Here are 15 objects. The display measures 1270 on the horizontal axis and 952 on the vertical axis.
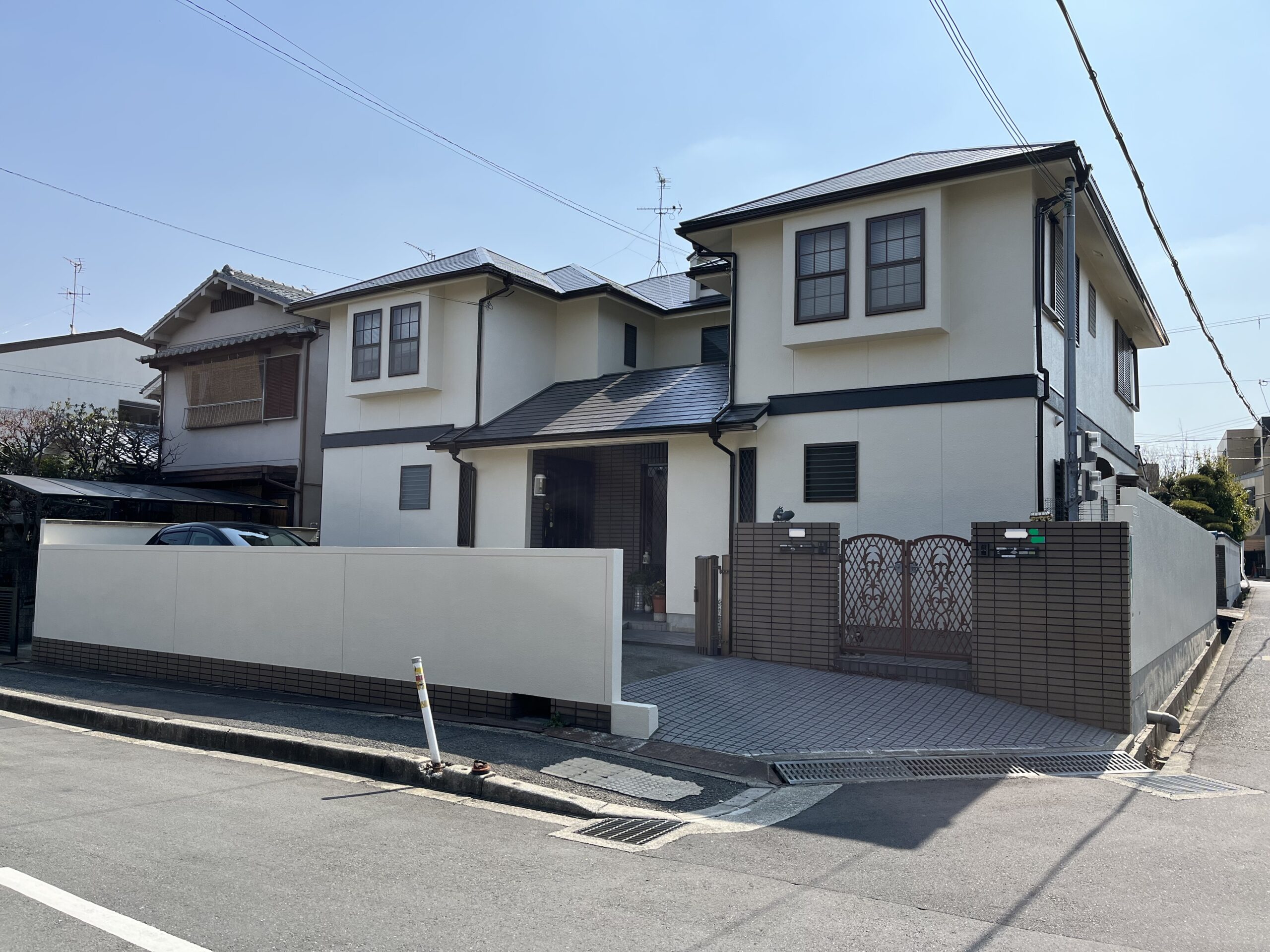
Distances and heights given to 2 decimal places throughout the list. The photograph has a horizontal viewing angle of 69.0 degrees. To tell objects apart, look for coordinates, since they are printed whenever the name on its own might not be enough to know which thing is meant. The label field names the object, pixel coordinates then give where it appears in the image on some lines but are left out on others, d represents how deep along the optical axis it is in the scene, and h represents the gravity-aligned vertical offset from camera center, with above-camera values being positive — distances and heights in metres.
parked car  13.59 -0.09
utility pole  11.71 +2.18
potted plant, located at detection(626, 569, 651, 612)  16.08 -0.85
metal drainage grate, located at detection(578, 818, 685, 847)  5.76 -1.88
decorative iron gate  10.17 -0.60
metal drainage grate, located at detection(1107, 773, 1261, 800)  7.07 -1.89
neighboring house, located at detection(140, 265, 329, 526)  21.34 +3.39
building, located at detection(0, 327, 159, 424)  30.36 +5.19
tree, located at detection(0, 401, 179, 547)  21.59 +1.93
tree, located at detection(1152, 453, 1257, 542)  32.28 +1.84
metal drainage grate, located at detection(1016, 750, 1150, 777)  7.59 -1.82
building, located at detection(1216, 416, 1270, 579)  59.56 +4.92
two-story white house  12.44 +2.66
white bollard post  7.10 -1.40
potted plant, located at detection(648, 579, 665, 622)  14.61 -1.05
